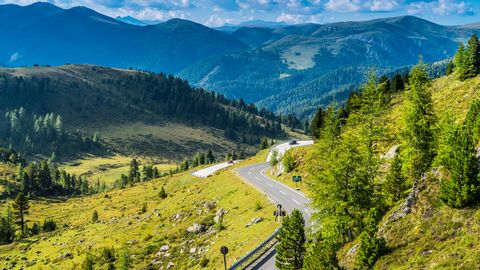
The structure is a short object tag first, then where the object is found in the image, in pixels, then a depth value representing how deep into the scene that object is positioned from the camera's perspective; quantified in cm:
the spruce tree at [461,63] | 7897
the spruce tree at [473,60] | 7712
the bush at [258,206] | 6519
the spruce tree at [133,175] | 18232
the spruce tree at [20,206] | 12206
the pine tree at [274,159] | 10238
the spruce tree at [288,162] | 8834
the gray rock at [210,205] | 7606
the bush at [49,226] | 11788
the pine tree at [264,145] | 18809
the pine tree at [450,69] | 10338
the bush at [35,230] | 11781
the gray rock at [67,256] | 8106
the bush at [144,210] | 9920
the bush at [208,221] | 6818
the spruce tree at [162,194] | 10947
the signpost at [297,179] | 7599
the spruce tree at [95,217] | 11169
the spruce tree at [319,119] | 10219
